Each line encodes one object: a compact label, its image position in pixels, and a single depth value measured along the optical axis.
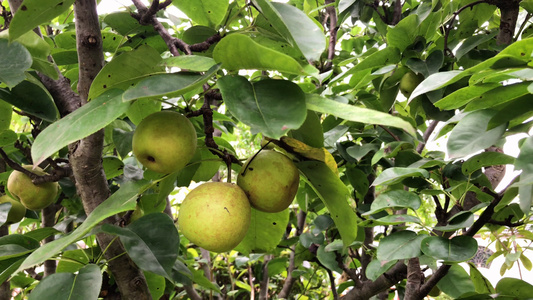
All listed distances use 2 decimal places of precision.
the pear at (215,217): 0.71
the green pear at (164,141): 0.73
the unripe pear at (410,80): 1.44
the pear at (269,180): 0.77
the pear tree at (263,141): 0.63
